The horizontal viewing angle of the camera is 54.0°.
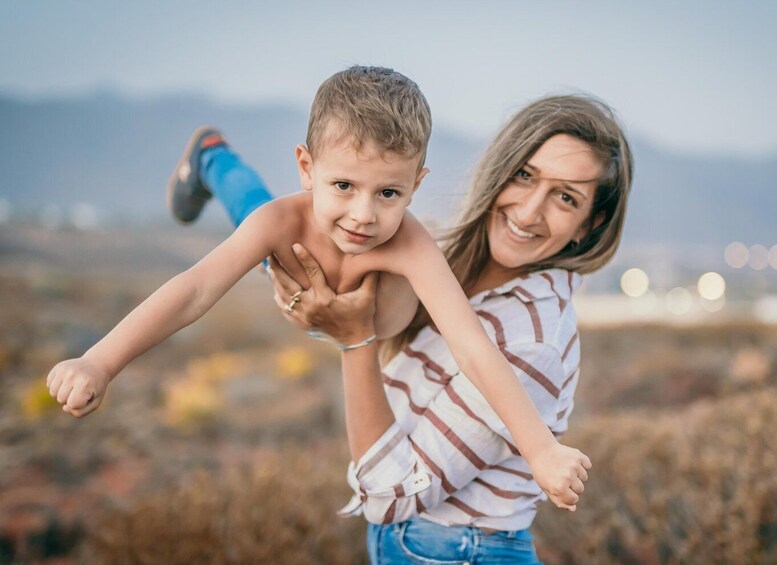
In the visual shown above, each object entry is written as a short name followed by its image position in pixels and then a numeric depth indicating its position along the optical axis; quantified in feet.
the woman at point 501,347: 6.38
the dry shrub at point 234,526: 12.69
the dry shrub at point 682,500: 12.23
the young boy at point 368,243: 5.23
